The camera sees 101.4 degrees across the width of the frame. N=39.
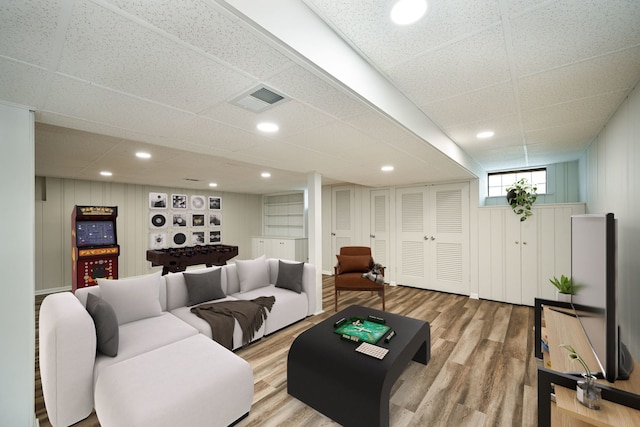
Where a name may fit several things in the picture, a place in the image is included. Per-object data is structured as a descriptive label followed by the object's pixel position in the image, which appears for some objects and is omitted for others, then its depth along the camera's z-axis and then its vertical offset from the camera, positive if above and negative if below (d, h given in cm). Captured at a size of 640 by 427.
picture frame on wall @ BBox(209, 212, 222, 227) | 763 -16
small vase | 116 -83
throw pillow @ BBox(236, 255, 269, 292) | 356 -85
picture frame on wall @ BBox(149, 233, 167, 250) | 649 -67
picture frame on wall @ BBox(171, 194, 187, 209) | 692 +34
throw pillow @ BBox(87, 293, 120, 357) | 195 -86
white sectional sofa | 153 -104
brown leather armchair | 404 -96
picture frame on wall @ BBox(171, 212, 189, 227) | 693 -14
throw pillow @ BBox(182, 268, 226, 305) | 300 -86
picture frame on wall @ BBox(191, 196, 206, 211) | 732 +30
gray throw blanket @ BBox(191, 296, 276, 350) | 260 -109
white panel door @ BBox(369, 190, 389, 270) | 575 -31
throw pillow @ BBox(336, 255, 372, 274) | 438 -88
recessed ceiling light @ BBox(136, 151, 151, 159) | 339 +79
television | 122 -44
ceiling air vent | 160 +74
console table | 112 -88
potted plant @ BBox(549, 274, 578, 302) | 263 -82
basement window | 470 +61
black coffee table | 170 -115
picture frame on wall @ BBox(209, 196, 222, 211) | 766 +31
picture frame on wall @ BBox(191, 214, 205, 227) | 729 -18
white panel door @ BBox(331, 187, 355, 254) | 626 -11
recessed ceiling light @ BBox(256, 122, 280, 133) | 213 +72
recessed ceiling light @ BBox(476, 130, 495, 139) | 283 +86
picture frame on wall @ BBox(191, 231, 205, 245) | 725 -67
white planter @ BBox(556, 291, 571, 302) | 261 -87
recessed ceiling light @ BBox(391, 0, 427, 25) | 113 +90
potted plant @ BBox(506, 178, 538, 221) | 414 +21
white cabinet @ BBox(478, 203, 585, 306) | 396 -65
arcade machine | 408 -49
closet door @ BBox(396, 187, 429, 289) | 529 -50
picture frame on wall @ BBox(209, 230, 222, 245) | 761 -67
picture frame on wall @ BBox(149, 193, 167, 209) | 654 +34
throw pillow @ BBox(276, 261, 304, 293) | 368 -90
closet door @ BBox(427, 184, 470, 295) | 483 -52
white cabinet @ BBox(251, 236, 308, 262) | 747 -103
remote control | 215 -104
